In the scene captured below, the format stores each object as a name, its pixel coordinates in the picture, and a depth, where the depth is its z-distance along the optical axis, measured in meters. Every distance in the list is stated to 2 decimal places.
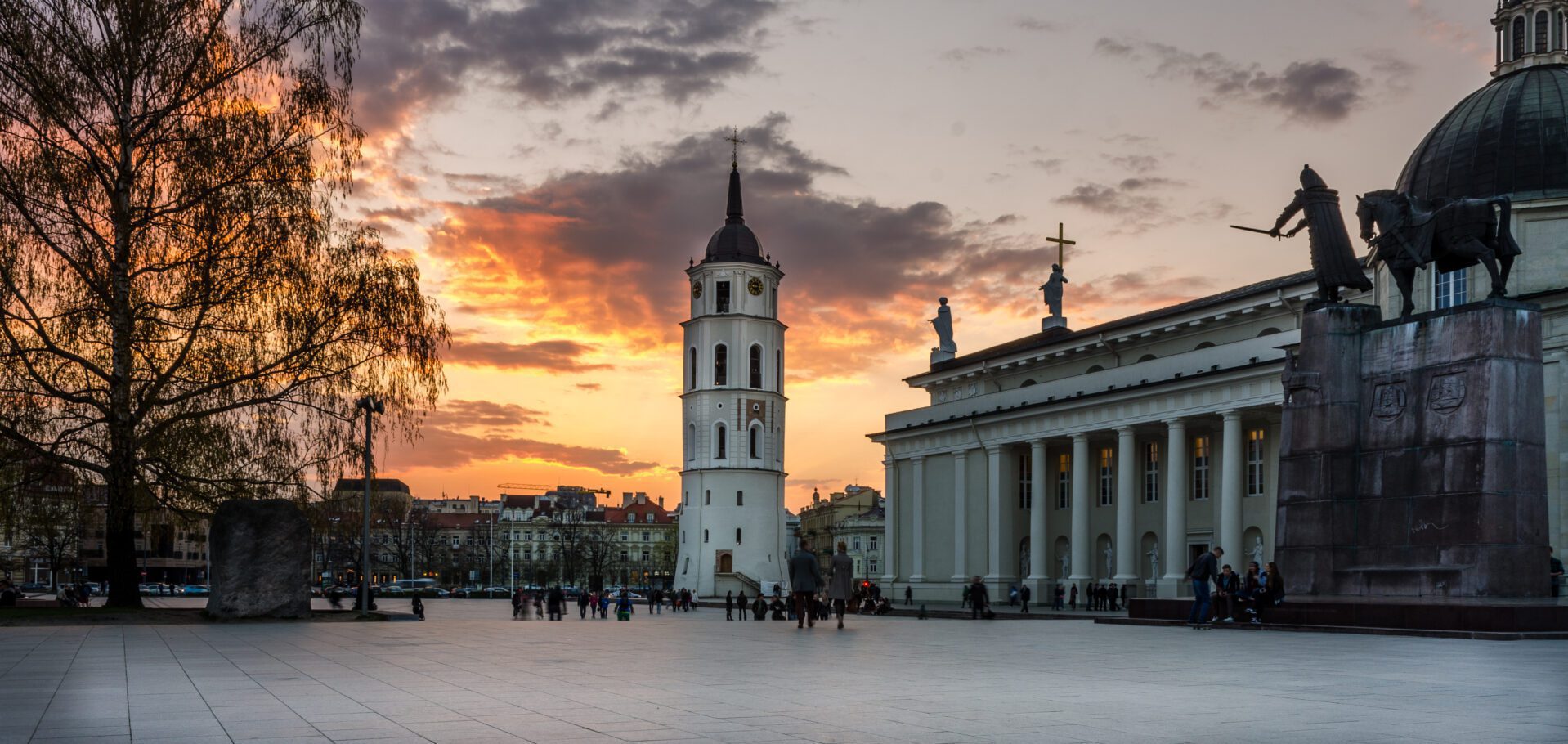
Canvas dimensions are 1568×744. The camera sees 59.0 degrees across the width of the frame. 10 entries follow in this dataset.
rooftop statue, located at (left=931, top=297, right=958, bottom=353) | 83.25
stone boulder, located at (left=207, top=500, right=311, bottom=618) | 27.95
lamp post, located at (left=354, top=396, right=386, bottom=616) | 30.48
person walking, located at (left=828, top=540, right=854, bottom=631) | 24.89
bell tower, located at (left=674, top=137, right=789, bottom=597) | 101.94
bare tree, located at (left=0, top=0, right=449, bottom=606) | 28.11
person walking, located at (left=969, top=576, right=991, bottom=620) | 38.25
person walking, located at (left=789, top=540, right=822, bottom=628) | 23.05
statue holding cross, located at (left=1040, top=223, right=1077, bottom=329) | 78.56
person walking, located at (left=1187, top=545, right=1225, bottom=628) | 23.70
